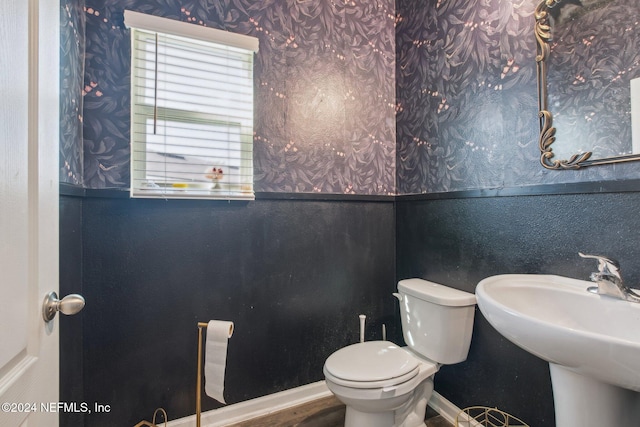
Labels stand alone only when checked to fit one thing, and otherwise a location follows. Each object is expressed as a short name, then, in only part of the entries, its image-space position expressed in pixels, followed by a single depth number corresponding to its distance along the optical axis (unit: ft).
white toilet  4.09
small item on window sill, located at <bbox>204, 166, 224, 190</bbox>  5.17
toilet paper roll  4.11
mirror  3.24
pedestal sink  2.12
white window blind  4.75
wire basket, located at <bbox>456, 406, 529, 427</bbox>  4.34
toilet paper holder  4.23
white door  1.63
